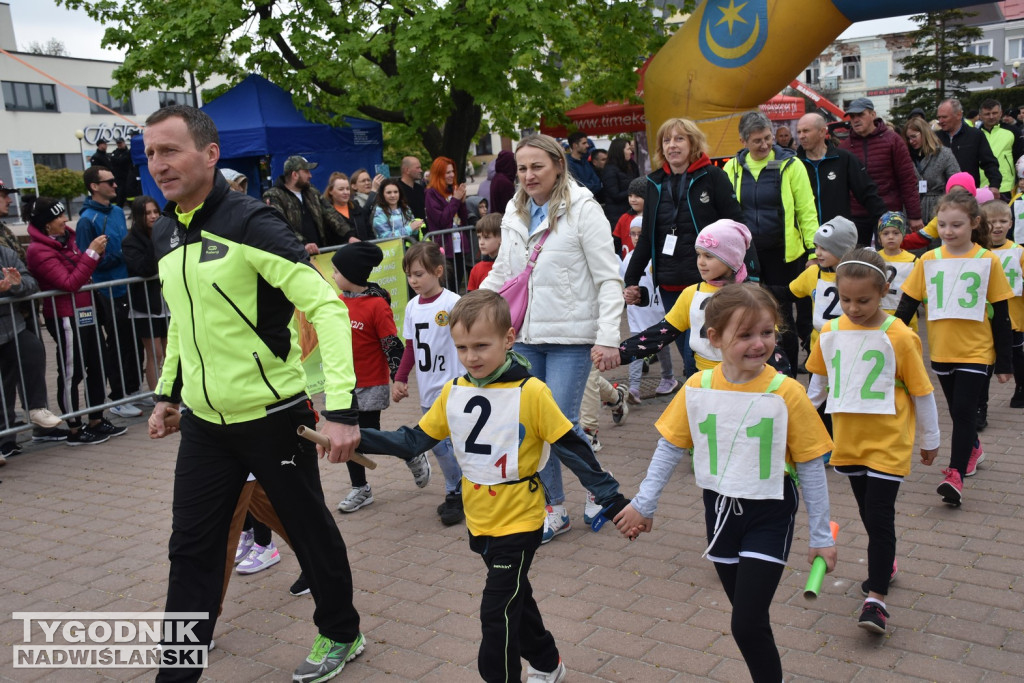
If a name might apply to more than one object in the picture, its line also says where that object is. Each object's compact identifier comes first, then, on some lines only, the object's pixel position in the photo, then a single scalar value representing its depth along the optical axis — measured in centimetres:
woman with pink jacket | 829
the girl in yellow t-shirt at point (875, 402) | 416
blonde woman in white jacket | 500
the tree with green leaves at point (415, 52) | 1456
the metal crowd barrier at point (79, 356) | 799
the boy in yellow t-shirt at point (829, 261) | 589
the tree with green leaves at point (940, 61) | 4728
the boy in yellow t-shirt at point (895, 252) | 648
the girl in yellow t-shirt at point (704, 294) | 505
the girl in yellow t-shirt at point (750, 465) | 318
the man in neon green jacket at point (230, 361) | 350
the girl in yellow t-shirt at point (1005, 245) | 661
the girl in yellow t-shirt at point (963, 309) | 564
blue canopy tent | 1491
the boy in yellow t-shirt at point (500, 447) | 340
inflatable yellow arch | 1207
